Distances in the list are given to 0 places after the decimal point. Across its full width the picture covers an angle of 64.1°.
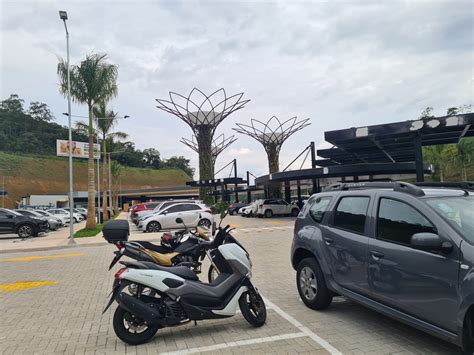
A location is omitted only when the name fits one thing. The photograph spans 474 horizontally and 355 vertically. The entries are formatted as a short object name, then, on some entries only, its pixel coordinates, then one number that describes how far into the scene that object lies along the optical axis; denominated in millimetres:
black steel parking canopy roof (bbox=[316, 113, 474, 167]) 16422
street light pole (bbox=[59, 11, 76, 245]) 16891
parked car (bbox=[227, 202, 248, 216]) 40938
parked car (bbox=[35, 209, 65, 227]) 26805
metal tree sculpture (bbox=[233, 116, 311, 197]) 50600
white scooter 4480
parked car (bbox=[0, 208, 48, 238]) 20141
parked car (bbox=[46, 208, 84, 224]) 31039
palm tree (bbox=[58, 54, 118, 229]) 21344
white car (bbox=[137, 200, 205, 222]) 22031
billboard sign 63719
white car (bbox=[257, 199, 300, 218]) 32250
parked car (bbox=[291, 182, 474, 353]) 3447
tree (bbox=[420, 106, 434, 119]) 58353
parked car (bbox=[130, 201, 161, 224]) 28425
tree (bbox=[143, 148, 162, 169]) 145625
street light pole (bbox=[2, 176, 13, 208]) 74138
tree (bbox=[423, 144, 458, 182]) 51625
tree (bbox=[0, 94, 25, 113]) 116062
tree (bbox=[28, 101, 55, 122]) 122056
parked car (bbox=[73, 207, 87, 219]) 42153
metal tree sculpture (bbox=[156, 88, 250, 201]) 45438
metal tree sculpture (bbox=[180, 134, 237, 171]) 55250
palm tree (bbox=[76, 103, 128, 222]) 32781
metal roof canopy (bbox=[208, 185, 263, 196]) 52906
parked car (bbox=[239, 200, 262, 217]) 33375
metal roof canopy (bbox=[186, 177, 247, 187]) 44281
